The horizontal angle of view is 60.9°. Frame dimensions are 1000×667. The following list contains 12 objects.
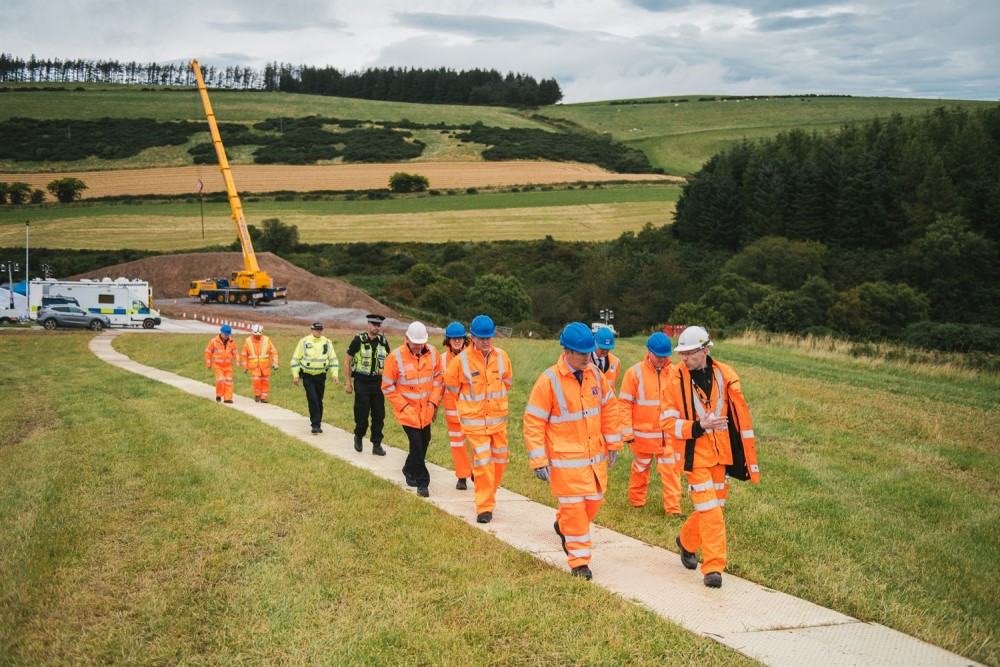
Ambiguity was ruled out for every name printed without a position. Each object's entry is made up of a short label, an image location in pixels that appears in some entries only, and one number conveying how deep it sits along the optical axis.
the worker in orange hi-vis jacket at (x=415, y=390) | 10.41
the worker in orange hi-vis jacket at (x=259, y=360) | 18.38
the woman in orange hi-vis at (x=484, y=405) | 9.08
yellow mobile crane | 57.81
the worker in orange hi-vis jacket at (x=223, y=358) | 18.30
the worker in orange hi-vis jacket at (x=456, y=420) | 10.51
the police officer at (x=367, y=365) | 12.53
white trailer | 43.47
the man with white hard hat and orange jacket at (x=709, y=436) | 7.07
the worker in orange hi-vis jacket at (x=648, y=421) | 9.55
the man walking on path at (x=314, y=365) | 14.61
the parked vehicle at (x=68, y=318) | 41.53
